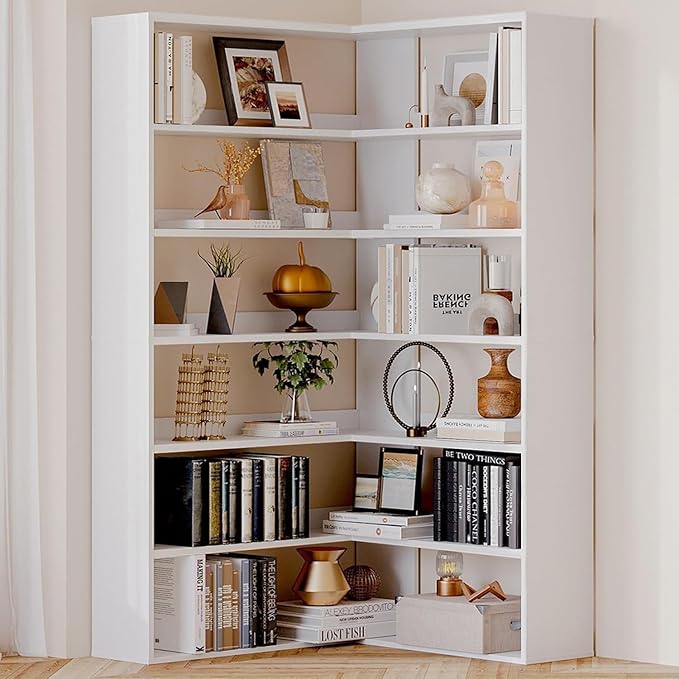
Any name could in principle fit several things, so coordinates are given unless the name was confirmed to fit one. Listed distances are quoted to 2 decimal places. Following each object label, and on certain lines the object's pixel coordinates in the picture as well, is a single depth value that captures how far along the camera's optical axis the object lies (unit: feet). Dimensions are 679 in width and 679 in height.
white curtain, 21.69
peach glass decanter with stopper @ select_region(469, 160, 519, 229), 22.13
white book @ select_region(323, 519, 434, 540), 22.80
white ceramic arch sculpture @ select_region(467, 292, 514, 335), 22.07
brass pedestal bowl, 23.01
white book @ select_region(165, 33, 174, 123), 21.53
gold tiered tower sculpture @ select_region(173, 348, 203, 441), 22.15
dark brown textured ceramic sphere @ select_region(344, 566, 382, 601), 23.49
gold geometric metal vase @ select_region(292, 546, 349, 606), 22.87
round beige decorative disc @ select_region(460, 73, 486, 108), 22.89
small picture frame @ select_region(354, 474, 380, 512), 23.68
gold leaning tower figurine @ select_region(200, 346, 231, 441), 22.26
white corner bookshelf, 21.42
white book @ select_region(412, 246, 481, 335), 22.74
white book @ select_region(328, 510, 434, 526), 22.85
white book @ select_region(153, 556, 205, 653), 21.69
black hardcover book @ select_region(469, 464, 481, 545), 22.13
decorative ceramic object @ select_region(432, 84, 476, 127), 22.55
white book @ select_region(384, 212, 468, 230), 22.43
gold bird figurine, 22.28
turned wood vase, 22.24
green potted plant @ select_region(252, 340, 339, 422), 23.03
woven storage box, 21.78
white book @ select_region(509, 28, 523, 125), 21.63
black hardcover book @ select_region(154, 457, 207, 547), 21.78
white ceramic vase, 22.47
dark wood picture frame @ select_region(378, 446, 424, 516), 23.14
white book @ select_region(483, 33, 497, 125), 21.97
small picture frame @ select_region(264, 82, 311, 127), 22.84
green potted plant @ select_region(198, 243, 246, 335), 22.28
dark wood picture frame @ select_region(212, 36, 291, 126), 22.87
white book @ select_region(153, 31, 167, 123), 21.47
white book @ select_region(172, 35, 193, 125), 21.67
